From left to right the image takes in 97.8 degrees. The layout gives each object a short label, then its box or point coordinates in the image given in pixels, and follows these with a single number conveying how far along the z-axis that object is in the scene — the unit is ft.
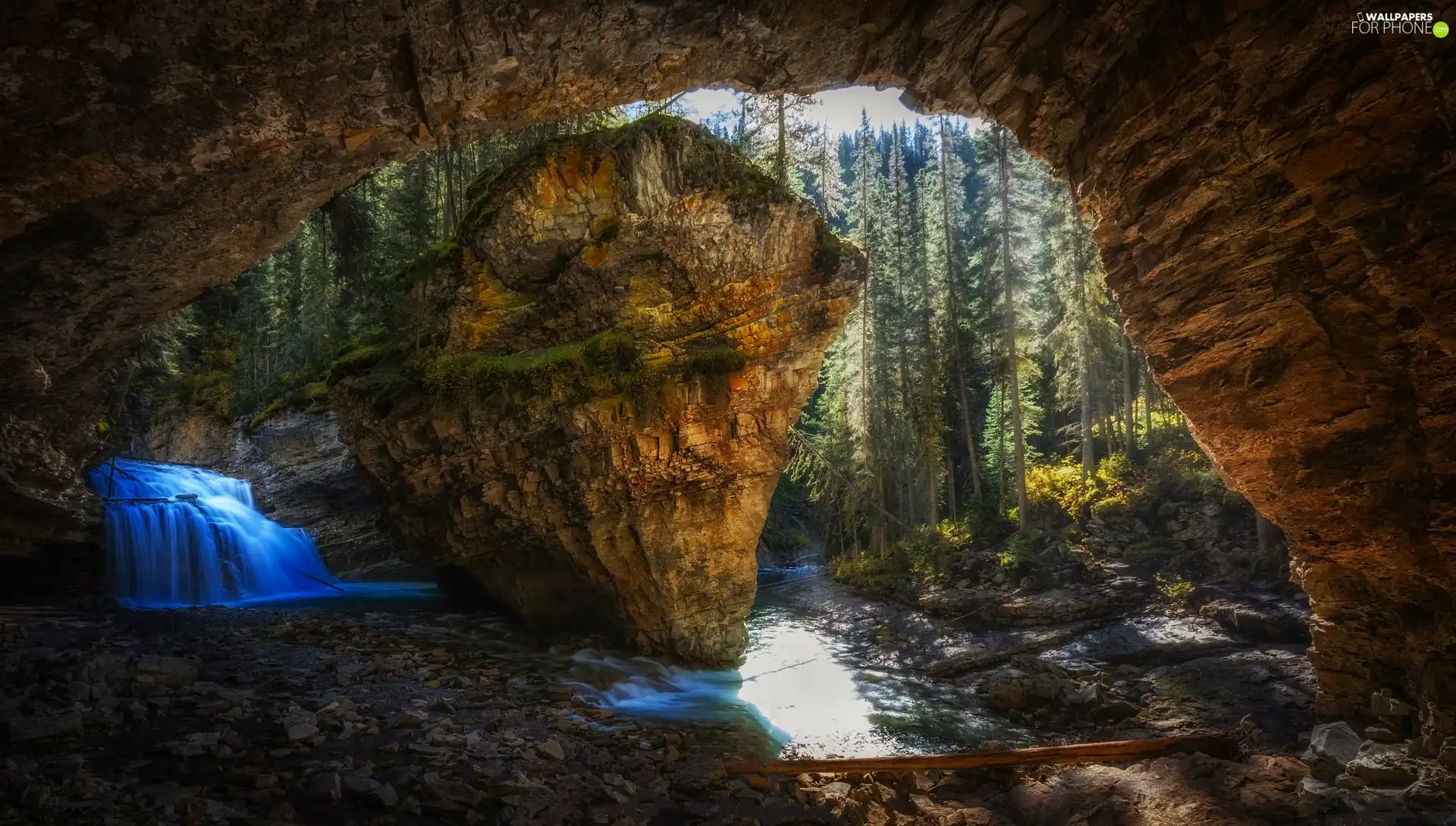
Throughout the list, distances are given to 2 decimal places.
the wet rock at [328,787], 17.75
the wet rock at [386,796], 17.81
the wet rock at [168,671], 25.38
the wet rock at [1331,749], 20.51
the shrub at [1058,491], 80.64
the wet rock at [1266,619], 45.65
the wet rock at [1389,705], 23.26
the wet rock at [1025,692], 39.96
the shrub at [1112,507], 74.74
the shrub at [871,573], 85.35
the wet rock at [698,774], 24.13
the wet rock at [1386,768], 19.26
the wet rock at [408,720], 25.20
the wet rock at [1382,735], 22.71
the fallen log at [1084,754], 24.03
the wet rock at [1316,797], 18.04
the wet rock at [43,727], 18.30
